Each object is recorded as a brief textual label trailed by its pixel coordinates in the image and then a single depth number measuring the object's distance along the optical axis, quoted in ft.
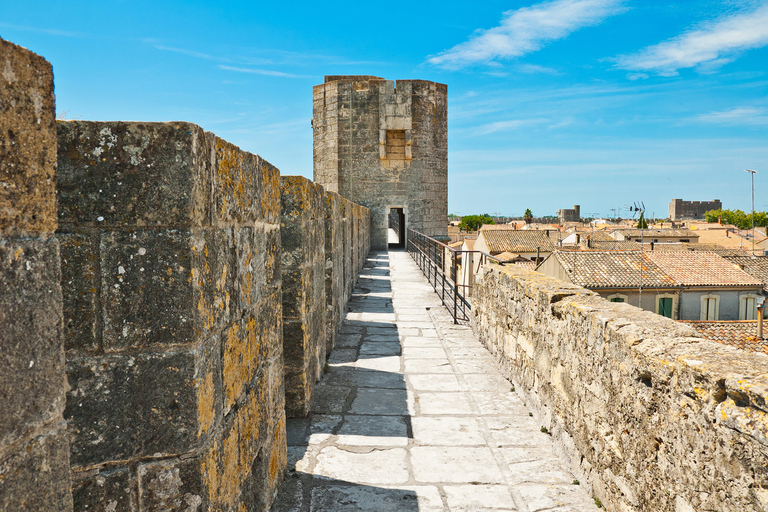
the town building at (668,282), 74.08
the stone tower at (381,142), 58.13
